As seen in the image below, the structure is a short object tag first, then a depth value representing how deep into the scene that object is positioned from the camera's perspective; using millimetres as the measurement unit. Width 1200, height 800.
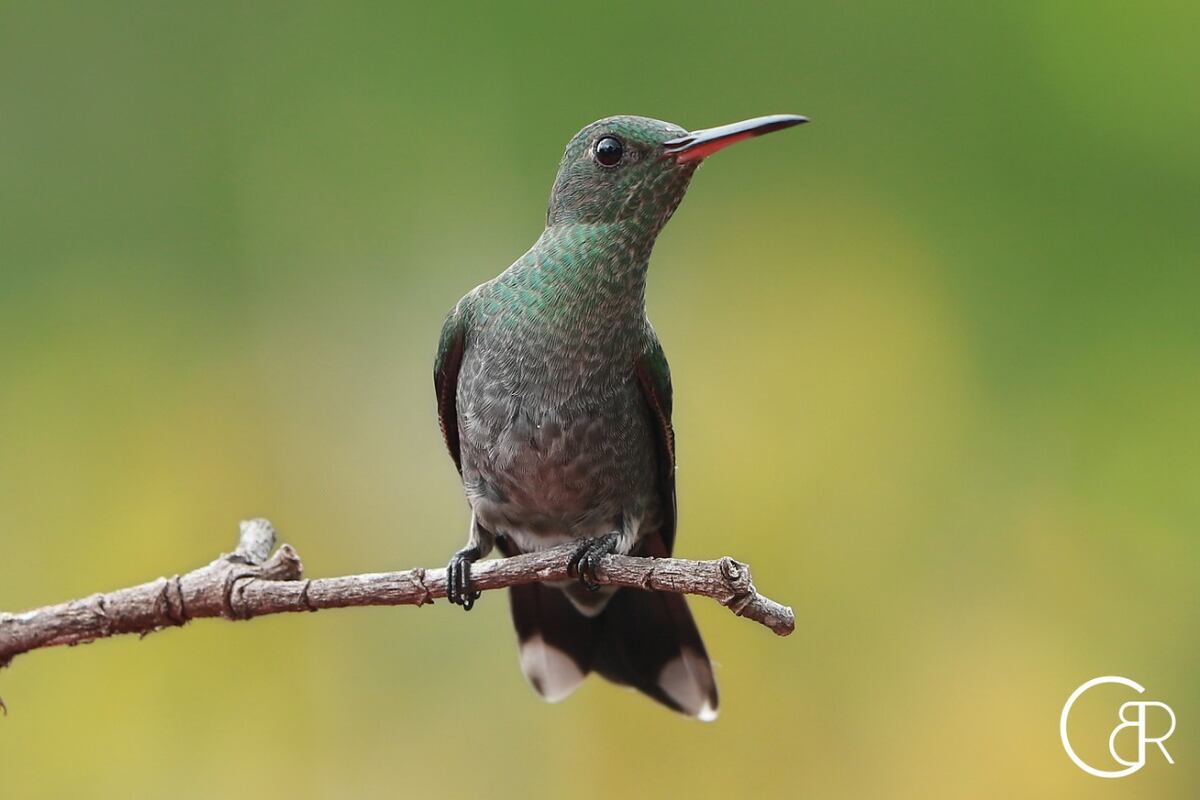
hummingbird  5051
